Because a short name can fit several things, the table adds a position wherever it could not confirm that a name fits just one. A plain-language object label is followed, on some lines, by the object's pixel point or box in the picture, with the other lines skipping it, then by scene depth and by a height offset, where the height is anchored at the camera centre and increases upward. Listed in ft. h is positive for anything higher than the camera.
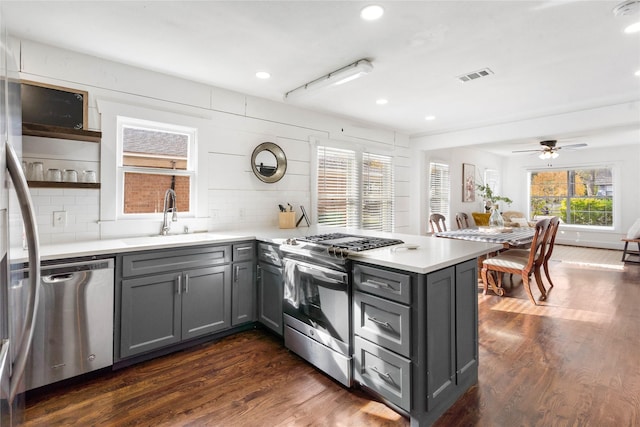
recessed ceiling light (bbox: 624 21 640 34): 7.24 +4.38
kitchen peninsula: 5.61 -2.02
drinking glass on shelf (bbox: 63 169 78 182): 8.19 +0.97
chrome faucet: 10.10 +0.20
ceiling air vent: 9.84 +4.51
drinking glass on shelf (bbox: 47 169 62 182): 7.95 +0.96
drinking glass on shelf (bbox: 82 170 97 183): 8.53 +1.01
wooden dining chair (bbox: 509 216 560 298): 12.76 -1.53
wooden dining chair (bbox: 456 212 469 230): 20.92 -0.26
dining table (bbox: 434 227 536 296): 12.99 -0.88
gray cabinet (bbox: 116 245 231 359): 7.60 -2.14
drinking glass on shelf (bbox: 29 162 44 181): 7.66 +1.02
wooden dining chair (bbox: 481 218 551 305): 11.96 -1.93
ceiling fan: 18.97 +4.09
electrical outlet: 8.32 -0.14
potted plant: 17.82 +1.26
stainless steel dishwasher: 6.52 -2.34
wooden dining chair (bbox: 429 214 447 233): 18.34 -0.37
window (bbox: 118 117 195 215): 9.73 +1.62
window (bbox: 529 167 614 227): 25.39 +1.87
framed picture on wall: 23.82 +2.58
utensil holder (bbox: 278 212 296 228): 12.49 -0.16
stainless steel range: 6.79 -1.96
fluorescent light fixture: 9.07 +4.28
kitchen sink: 8.34 -0.69
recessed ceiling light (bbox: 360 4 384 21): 6.59 +4.32
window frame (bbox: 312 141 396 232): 14.25 +1.83
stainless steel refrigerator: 2.71 -0.42
